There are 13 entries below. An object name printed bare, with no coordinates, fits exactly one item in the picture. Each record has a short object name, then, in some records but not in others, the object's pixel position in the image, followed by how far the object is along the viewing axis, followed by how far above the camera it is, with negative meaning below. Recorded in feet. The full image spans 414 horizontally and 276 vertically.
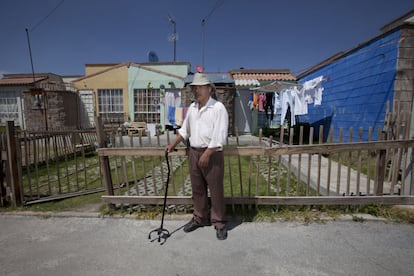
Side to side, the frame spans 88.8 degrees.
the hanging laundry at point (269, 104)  31.01 +1.97
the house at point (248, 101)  36.72 +2.75
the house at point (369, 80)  17.35 +3.68
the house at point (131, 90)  41.19 +5.61
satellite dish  50.37 +14.71
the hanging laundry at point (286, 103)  26.25 +1.81
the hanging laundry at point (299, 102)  25.91 +1.87
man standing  7.86 -1.25
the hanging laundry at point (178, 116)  33.21 +0.26
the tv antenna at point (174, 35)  53.48 +21.17
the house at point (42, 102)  39.70 +3.21
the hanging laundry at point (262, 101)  31.12 +2.40
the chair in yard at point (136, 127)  38.41 -1.70
